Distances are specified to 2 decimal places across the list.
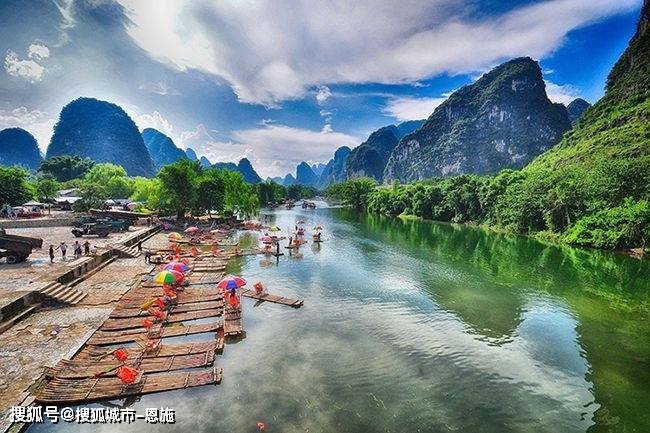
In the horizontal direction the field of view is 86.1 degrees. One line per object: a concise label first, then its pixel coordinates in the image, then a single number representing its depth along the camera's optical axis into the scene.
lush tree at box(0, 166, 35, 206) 62.34
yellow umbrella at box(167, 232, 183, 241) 40.30
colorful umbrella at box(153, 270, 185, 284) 22.53
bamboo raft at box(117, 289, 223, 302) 21.74
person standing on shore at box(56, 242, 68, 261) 29.17
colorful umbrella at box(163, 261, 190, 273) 26.25
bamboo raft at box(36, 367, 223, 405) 12.21
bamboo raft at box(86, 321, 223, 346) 16.56
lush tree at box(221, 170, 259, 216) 68.19
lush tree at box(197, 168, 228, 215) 65.88
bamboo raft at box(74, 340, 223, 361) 15.10
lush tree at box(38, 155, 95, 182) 128.25
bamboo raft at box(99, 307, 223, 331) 18.09
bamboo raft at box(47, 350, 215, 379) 13.48
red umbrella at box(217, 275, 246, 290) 22.58
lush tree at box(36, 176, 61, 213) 83.94
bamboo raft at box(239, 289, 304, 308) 23.53
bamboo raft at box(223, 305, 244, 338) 18.45
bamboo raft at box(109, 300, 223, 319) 19.67
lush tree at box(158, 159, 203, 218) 60.12
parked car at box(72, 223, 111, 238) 43.75
